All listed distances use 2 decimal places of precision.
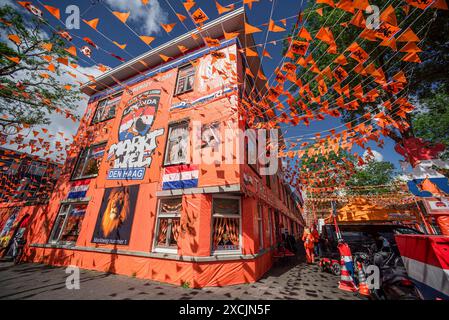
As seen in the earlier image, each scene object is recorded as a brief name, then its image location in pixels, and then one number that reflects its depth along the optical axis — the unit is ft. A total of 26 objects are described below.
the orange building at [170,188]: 21.74
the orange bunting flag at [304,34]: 11.57
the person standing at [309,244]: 33.96
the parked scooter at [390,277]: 12.10
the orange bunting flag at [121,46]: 15.59
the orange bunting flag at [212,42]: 15.67
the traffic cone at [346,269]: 19.65
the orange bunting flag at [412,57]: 11.77
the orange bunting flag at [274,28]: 12.24
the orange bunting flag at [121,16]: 12.42
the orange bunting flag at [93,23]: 13.27
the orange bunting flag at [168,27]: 14.08
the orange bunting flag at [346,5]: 10.25
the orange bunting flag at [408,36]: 10.17
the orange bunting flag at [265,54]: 14.92
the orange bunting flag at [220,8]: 12.44
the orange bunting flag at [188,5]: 13.05
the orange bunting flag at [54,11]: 12.78
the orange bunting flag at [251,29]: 12.02
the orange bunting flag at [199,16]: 14.08
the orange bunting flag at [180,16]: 13.47
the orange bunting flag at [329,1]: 10.49
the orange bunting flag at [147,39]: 14.49
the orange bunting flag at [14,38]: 15.19
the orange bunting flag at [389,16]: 10.18
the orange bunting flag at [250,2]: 11.15
